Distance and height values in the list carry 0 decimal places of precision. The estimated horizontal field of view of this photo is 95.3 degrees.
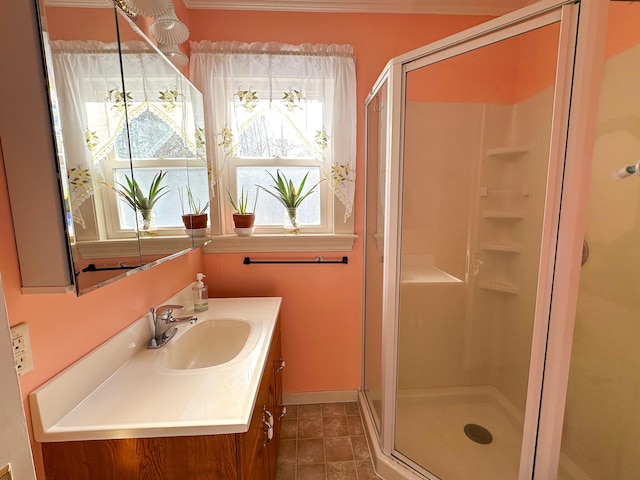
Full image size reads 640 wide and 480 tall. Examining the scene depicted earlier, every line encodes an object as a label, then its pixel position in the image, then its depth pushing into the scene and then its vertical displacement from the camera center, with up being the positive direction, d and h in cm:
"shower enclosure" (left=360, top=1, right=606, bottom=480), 98 -25
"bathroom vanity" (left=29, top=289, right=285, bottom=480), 74 -57
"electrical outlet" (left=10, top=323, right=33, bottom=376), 67 -33
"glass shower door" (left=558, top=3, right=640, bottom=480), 110 -49
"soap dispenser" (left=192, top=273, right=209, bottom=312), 151 -51
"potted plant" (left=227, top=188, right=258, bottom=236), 174 -11
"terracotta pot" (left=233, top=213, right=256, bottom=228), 174 -10
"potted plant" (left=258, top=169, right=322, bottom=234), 176 +5
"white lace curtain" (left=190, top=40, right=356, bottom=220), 164 +63
